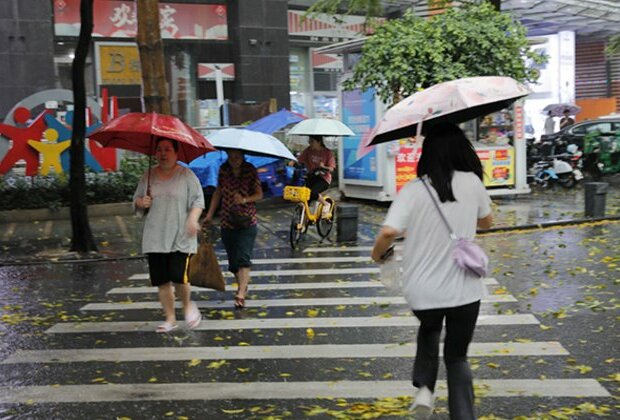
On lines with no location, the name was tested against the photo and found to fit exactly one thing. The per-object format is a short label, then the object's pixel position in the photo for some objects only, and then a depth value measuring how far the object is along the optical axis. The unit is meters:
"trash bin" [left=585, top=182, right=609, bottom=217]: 13.12
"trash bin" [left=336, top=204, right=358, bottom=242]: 11.58
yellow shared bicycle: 10.95
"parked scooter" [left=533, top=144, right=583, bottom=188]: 17.95
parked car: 19.61
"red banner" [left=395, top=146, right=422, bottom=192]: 15.01
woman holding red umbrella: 6.35
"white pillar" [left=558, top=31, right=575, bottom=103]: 32.12
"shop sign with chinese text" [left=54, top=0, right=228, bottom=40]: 20.56
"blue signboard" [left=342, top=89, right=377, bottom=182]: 15.25
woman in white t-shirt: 3.72
